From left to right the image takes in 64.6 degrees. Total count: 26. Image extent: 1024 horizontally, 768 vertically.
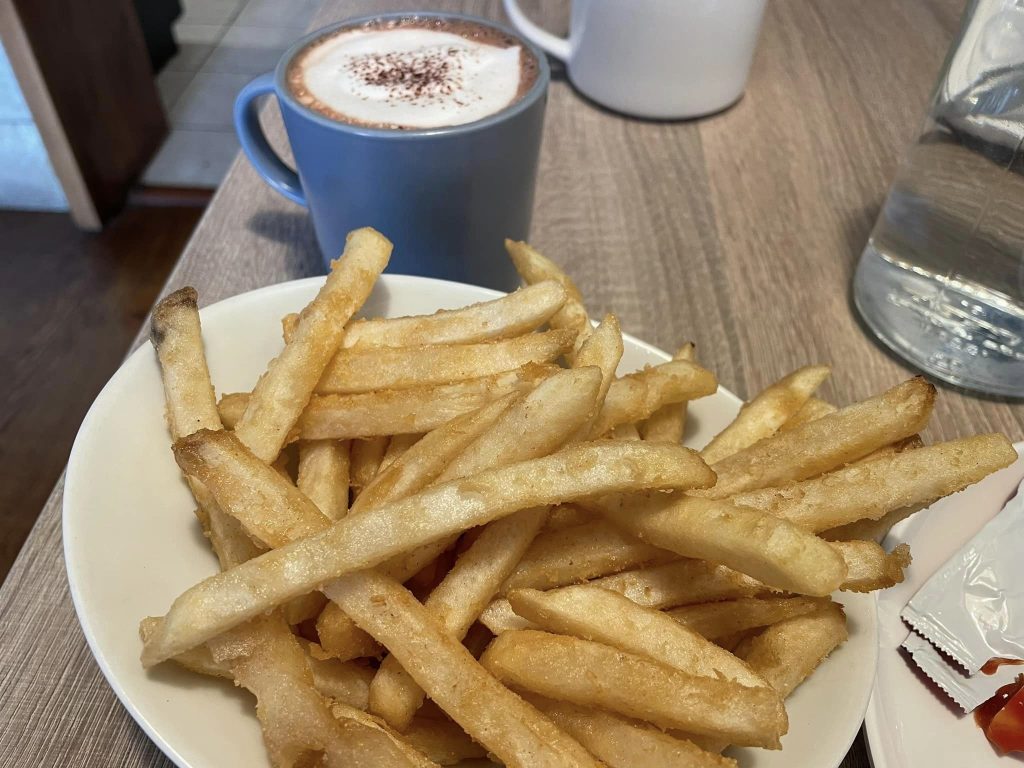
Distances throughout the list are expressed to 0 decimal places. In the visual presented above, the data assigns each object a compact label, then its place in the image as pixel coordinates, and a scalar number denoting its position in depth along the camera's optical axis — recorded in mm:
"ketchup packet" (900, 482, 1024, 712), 184
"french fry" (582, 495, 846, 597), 137
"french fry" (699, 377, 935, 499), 173
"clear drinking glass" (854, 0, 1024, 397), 245
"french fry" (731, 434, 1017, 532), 160
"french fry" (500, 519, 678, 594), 165
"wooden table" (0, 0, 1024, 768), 192
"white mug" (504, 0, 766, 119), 341
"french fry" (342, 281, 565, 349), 192
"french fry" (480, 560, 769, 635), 164
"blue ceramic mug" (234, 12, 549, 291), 224
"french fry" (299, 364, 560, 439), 176
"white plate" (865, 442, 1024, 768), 171
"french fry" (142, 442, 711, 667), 140
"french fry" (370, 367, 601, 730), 150
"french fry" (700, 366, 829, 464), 195
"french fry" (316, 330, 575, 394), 183
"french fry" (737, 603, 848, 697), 154
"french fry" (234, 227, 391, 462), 172
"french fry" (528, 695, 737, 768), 137
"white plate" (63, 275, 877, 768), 147
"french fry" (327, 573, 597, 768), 137
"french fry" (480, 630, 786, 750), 134
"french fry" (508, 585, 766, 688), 148
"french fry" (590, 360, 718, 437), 178
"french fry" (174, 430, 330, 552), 152
